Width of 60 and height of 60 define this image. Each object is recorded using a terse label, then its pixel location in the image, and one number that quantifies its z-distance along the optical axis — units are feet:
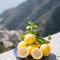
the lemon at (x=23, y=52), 4.56
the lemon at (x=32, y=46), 4.60
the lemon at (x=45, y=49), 4.58
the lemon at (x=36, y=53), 4.53
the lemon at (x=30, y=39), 4.66
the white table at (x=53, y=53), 5.09
